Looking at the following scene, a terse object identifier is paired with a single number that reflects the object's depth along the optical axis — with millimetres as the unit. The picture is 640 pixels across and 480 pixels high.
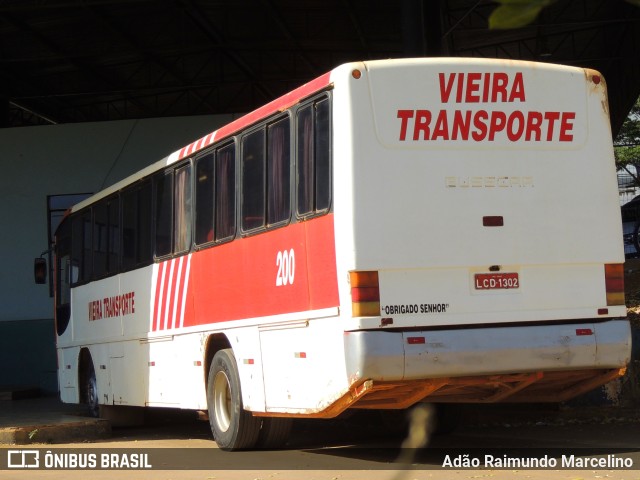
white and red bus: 7676
